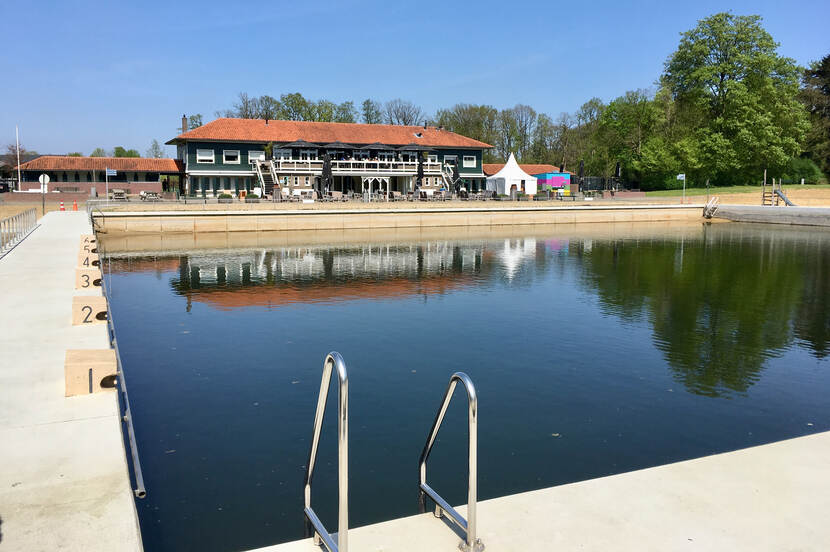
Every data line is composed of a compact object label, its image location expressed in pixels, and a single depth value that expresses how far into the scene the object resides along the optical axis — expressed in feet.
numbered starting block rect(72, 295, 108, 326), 34.50
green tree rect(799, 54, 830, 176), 210.79
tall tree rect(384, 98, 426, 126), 314.76
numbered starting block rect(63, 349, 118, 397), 23.29
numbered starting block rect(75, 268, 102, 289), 45.24
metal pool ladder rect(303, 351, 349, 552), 13.39
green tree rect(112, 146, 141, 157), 418.49
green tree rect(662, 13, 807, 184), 192.44
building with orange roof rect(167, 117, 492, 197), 177.58
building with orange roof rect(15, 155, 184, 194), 185.37
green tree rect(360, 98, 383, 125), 308.19
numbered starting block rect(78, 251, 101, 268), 52.85
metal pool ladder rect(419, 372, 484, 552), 14.24
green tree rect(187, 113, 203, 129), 291.79
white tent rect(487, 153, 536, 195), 194.49
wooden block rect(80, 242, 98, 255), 60.74
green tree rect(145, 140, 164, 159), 412.03
